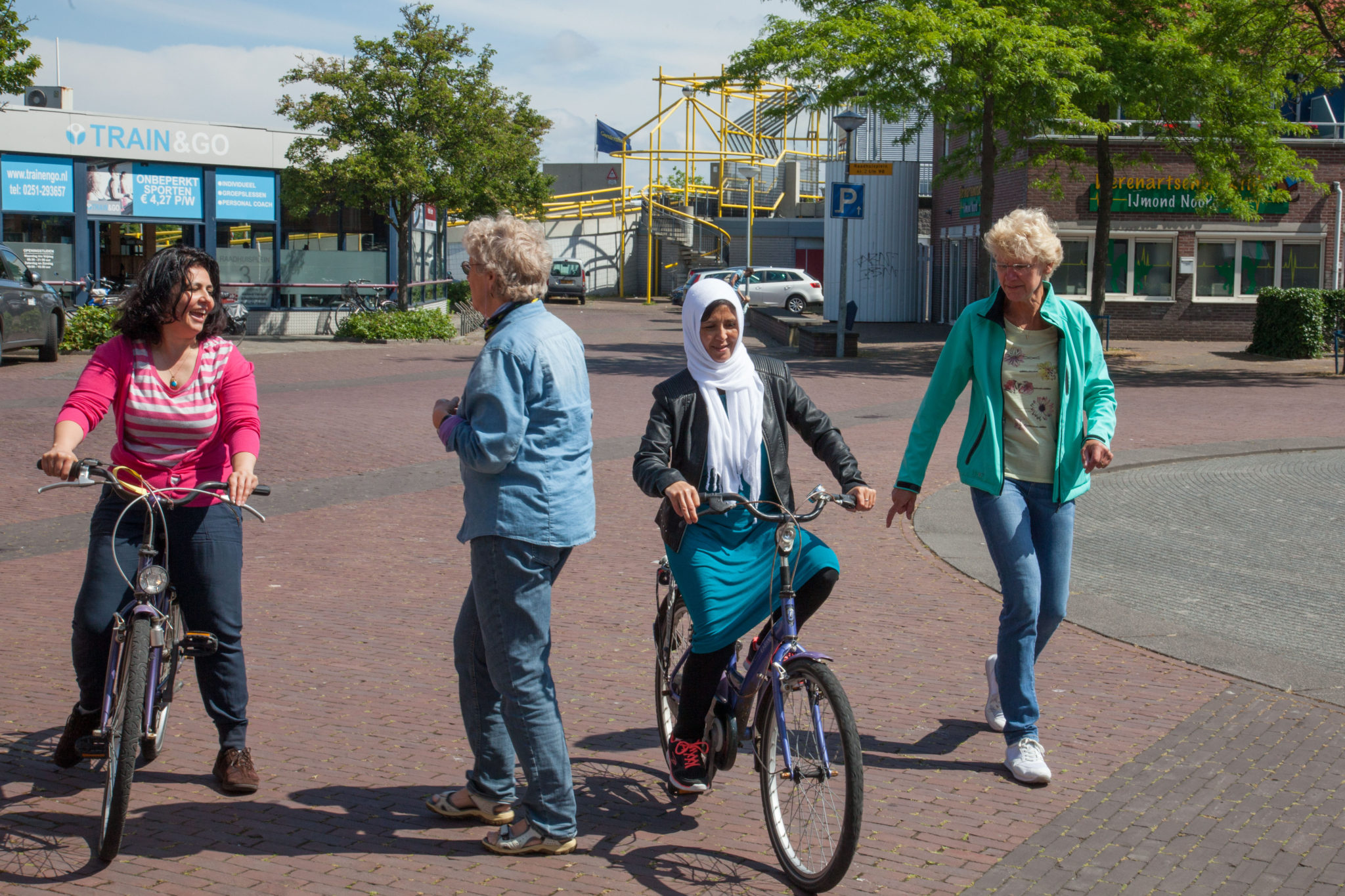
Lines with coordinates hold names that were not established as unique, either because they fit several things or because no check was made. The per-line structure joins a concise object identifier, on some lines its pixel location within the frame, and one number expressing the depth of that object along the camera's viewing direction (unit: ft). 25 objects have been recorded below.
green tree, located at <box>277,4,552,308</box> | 83.71
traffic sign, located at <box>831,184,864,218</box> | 74.33
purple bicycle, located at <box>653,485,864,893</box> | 10.41
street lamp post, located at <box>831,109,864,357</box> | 73.10
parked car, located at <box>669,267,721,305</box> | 125.99
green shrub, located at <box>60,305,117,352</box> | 70.18
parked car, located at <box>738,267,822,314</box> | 129.90
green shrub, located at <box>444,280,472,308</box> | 112.27
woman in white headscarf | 11.61
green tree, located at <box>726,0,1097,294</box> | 66.44
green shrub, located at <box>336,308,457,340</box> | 85.51
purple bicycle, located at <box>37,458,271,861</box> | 11.06
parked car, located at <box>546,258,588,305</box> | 146.72
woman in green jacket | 13.60
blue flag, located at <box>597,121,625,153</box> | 173.48
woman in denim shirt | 10.92
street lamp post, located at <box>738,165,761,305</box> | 124.98
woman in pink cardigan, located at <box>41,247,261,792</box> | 12.36
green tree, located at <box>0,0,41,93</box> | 70.13
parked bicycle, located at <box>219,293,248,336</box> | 85.61
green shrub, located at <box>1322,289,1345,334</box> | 75.31
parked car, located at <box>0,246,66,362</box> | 59.47
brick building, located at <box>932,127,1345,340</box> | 93.04
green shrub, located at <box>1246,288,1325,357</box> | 75.46
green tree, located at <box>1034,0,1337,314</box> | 68.90
